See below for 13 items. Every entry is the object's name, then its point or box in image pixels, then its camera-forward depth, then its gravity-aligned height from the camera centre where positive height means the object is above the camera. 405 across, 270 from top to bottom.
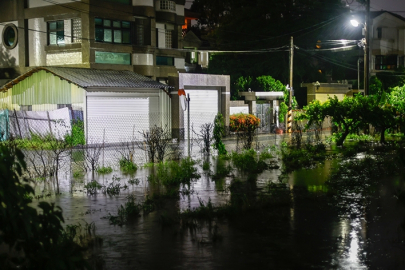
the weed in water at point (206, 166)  17.76 -1.42
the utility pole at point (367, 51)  30.30 +3.84
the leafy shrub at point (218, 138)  22.25 -0.65
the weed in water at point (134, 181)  14.95 -1.60
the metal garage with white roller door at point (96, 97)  29.17 +1.47
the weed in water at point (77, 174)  16.41 -1.53
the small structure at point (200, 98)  34.25 +1.57
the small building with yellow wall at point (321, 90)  51.28 +2.95
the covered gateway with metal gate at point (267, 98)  40.81 +1.75
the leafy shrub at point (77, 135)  27.39 -0.58
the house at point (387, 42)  63.62 +9.09
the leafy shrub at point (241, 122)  37.85 -0.02
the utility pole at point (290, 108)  38.44 +0.90
